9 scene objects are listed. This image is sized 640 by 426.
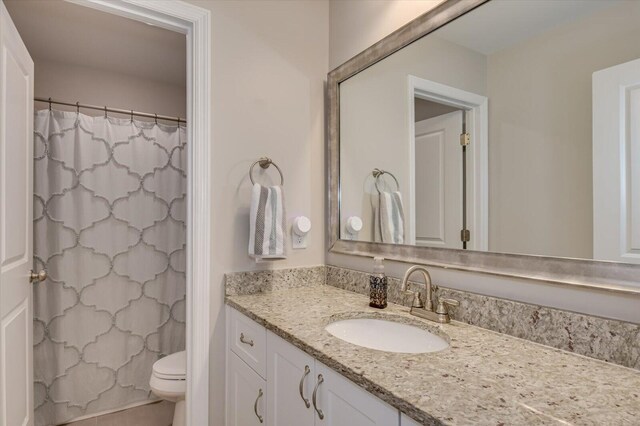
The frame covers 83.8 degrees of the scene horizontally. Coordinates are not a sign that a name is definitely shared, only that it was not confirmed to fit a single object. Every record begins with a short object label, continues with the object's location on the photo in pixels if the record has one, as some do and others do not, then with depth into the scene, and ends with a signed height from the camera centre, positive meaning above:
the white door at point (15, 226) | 1.31 -0.04
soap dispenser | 1.33 -0.27
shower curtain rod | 2.15 +0.70
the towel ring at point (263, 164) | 1.63 +0.24
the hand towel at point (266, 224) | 1.51 -0.04
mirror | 0.86 +0.25
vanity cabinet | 0.77 -0.48
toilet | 1.84 -0.88
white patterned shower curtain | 2.16 -0.27
